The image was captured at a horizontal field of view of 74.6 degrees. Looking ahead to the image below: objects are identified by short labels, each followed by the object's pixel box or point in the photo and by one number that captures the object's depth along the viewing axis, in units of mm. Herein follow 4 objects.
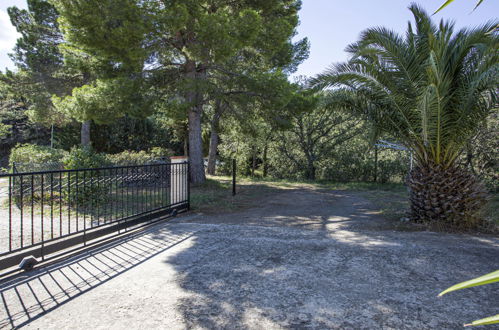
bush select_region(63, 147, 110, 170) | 8195
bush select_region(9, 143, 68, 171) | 9341
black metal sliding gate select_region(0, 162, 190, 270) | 4331
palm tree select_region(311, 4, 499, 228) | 5535
